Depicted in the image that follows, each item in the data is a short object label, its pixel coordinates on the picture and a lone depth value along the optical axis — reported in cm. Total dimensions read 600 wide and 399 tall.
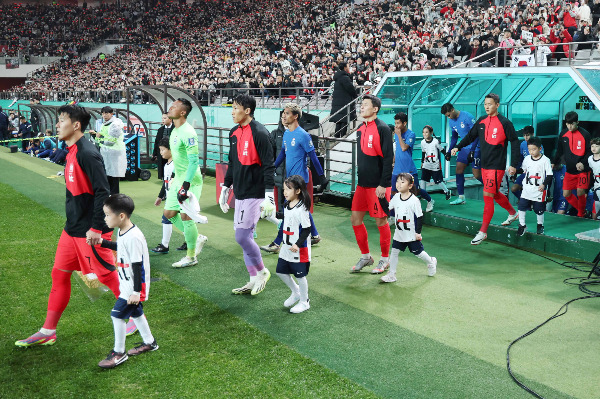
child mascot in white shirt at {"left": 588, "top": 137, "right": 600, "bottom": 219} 916
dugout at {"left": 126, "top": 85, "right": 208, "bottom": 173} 1534
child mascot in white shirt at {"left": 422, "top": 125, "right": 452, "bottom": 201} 1081
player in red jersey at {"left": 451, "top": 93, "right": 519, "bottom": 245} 820
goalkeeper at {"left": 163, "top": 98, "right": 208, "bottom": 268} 685
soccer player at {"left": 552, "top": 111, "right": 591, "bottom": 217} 954
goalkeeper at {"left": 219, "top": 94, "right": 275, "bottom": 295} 613
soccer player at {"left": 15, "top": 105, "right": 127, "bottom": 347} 480
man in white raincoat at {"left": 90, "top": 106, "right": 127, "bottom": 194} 953
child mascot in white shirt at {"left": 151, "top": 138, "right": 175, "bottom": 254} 812
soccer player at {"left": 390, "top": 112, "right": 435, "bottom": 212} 972
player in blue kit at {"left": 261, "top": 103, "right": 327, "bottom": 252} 789
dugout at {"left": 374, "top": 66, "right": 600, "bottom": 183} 1176
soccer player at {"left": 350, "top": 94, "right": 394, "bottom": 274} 684
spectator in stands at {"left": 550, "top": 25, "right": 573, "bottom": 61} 1445
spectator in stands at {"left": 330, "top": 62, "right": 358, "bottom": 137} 1433
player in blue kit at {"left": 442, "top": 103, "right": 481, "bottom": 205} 1075
